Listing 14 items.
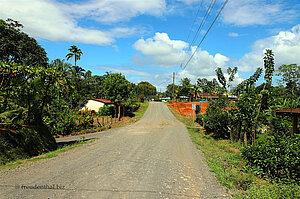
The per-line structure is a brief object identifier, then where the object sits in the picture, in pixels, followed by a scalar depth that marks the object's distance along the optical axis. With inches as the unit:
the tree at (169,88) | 5056.6
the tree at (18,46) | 1278.3
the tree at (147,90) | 3971.7
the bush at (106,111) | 1475.1
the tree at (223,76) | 545.9
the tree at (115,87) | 1277.1
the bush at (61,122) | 797.1
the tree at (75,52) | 1855.4
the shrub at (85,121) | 896.3
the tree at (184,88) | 2945.4
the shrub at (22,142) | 307.3
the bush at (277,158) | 230.2
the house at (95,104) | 1572.3
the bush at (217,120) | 581.0
